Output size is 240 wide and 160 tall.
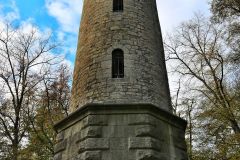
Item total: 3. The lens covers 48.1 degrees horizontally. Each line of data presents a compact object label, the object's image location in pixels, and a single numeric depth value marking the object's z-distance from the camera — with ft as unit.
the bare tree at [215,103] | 34.57
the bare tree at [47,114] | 41.43
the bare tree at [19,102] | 39.51
